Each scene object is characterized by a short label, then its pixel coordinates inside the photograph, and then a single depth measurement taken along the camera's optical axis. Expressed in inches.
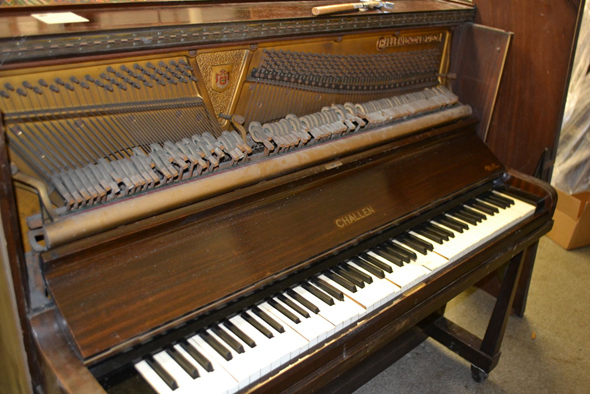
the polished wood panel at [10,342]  50.4
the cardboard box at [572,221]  140.6
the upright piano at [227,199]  50.2
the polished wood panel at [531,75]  91.4
